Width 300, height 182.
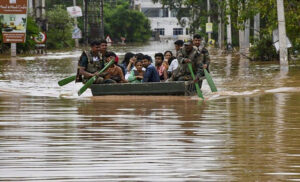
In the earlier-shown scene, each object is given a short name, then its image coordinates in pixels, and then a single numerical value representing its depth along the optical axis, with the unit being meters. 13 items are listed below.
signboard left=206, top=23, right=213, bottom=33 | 76.75
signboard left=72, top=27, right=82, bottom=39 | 76.15
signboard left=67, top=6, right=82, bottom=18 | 83.56
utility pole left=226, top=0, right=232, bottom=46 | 56.69
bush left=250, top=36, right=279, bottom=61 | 37.72
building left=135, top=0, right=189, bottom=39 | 176.77
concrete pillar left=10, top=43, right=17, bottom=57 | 47.09
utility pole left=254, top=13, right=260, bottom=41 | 47.53
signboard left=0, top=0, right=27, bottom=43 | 46.22
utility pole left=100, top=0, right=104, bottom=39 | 85.16
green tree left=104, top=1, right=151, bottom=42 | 126.56
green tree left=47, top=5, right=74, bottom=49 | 71.19
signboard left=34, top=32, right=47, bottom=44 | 53.31
